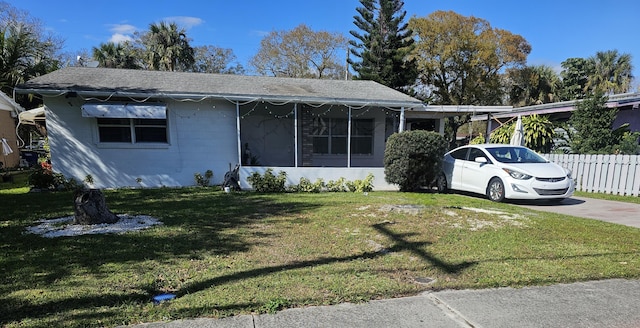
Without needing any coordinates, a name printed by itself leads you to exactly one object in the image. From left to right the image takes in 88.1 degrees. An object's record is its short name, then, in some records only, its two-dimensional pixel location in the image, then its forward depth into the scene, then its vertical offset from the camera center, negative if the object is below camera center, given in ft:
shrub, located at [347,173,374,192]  32.83 -5.08
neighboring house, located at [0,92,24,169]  47.09 +0.18
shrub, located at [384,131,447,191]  30.55 -2.20
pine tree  77.30 +21.02
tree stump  17.47 -4.09
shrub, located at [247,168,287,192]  31.09 -4.59
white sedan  25.95 -3.25
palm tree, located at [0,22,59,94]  49.80 +11.74
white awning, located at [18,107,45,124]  39.08 +1.74
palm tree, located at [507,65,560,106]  102.73 +16.62
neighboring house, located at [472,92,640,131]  39.12 +3.66
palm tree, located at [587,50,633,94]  101.09 +20.57
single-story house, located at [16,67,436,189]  30.76 +1.15
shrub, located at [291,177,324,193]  32.04 -5.14
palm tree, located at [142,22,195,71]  88.58 +22.65
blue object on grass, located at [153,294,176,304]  9.71 -4.97
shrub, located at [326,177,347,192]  32.91 -5.16
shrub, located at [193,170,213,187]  33.55 -4.74
